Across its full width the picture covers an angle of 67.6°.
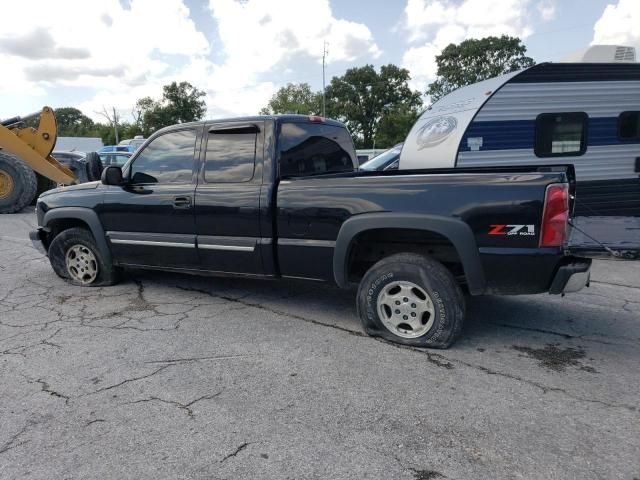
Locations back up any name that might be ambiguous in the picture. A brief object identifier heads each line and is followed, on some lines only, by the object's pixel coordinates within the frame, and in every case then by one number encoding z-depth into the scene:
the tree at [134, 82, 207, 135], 59.03
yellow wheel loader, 11.85
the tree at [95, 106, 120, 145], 58.48
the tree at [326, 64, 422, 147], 56.97
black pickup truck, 3.31
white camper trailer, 7.62
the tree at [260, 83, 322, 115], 67.74
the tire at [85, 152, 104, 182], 5.35
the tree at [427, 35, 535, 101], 51.75
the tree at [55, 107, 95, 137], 91.44
